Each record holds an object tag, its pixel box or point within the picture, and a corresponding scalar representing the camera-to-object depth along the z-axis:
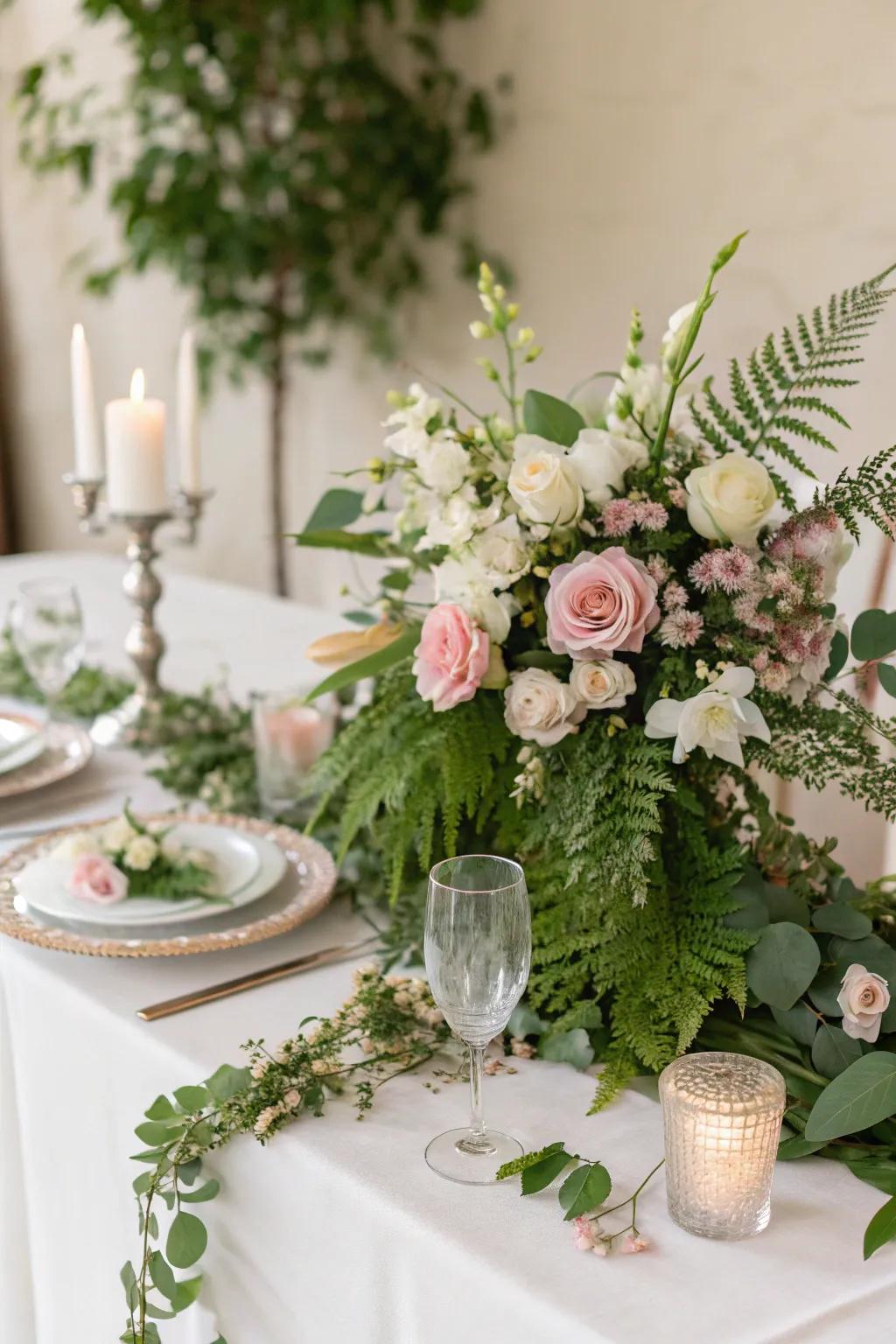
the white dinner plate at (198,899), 1.12
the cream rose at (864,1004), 0.84
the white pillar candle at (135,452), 1.69
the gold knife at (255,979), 1.02
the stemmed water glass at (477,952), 0.78
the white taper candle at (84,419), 1.72
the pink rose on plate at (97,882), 1.13
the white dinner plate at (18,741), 1.48
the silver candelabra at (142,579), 1.71
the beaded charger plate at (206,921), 1.07
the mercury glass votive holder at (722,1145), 0.75
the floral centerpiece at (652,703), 0.90
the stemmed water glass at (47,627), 1.57
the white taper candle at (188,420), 1.79
